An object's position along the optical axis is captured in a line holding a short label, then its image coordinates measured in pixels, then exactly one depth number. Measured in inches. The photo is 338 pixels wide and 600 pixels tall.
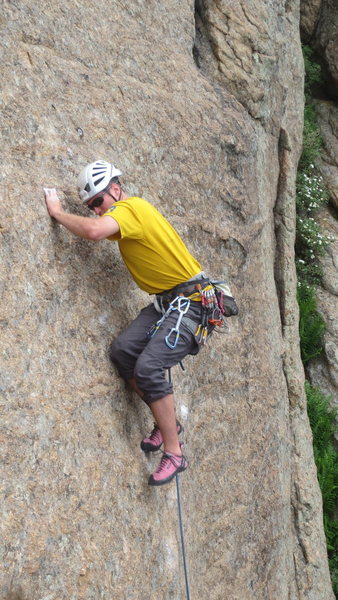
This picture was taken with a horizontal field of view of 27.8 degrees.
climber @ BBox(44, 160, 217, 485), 206.7
